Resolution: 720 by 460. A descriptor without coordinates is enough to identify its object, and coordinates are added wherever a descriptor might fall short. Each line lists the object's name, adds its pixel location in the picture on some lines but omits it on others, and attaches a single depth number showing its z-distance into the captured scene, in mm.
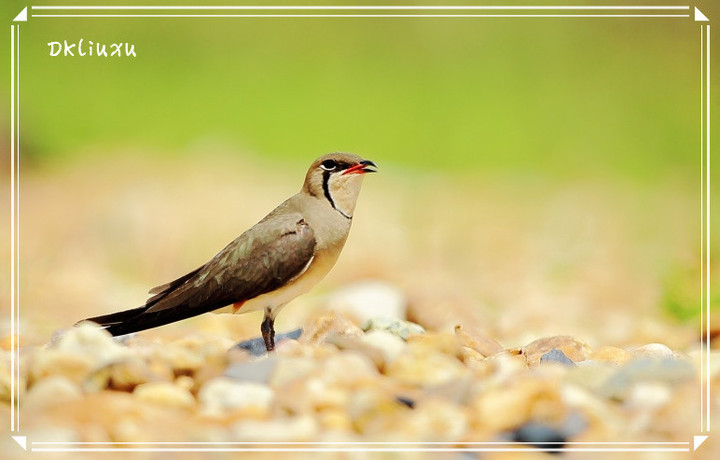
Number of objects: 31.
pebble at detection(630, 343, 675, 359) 7765
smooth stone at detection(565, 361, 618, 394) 6520
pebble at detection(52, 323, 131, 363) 6723
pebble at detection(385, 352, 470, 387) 6504
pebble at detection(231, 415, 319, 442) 5789
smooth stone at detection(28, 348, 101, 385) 6555
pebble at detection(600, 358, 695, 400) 6426
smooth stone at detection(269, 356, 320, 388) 6402
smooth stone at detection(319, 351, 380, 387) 6375
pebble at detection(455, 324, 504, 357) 8195
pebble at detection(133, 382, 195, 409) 6297
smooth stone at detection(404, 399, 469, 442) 5874
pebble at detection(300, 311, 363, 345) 7941
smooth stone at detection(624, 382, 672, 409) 6195
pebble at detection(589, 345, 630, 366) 7770
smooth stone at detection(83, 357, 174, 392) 6441
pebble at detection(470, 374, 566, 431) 5926
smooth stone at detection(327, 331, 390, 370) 6906
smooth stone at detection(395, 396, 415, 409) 6129
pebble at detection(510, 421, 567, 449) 5898
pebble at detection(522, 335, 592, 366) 7952
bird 7910
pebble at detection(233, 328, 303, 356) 8148
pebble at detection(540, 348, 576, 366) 7426
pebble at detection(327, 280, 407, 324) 12391
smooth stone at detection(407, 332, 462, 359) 7160
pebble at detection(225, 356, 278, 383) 6508
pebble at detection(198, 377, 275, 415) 6187
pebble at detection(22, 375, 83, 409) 6176
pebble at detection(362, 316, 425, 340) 8102
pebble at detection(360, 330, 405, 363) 6937
